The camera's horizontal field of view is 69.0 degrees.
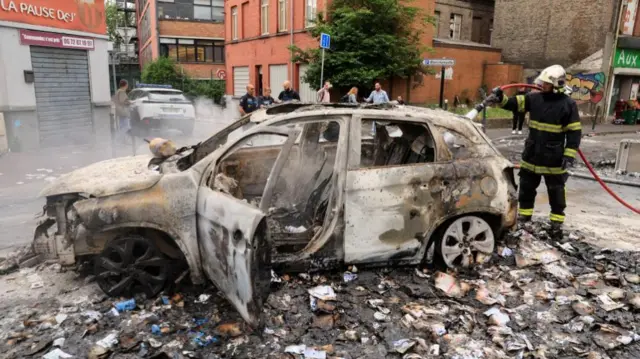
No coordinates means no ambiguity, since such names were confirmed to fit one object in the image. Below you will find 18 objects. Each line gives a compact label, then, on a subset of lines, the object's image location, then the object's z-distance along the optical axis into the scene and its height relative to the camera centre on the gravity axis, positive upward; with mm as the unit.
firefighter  5229 -440
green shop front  21781 +908
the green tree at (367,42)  16469 +1629
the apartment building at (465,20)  25906 +4052
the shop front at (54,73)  11605 +183
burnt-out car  3625 -997
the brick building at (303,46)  20594 +1937
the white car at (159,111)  13602 -829
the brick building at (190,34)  36125 +3866
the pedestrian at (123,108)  11398 -661
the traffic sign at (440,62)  14359 +853
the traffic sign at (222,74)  30562 +661
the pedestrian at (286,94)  11417 -192
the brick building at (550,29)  21219 +3071
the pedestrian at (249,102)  11188 -404
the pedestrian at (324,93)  12928 -166
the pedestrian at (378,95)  13211 -187
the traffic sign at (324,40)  11996 +1181
